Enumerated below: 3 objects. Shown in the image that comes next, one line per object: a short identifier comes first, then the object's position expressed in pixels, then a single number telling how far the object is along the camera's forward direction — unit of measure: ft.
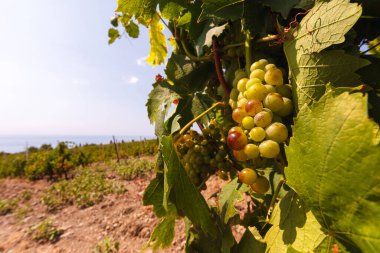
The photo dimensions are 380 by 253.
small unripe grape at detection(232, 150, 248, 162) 0.84
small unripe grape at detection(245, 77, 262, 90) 0.81
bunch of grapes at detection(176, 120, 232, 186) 1.16
